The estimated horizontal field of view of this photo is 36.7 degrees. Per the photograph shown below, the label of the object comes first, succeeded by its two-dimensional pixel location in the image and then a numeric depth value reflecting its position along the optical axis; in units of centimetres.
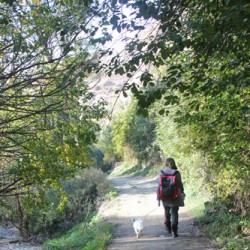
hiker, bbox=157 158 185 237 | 873
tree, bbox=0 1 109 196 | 679
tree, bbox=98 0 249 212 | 405
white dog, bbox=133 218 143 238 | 941
